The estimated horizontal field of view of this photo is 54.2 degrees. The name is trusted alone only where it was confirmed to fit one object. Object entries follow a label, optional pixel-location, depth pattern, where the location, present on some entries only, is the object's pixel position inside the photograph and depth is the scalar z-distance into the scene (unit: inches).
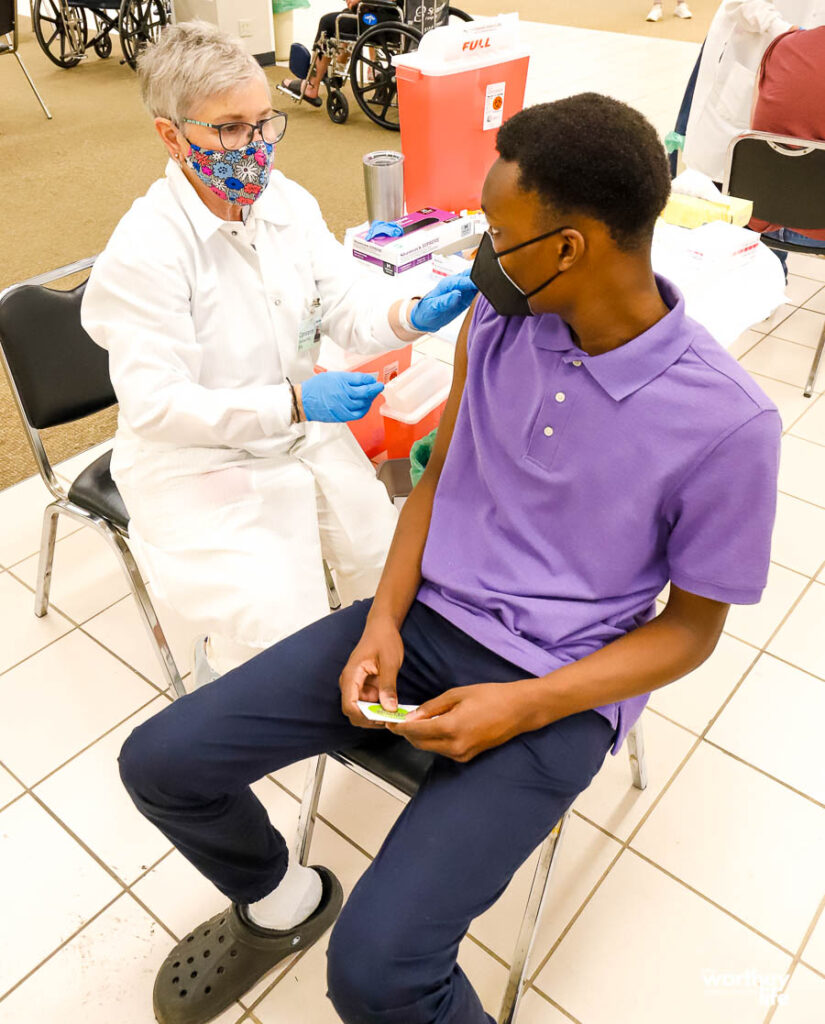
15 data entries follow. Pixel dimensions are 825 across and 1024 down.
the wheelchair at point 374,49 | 190.5
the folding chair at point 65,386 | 61.1
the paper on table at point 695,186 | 78.7
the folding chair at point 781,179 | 97.2
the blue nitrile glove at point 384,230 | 73.1
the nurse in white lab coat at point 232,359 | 53.5
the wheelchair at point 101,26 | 235.3
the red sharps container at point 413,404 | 79.1
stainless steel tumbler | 76.3
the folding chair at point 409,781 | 44.5
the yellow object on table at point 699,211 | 75.2
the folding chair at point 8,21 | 178.1
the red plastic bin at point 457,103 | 76.2
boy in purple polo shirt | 36.7
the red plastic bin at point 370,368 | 69.6
